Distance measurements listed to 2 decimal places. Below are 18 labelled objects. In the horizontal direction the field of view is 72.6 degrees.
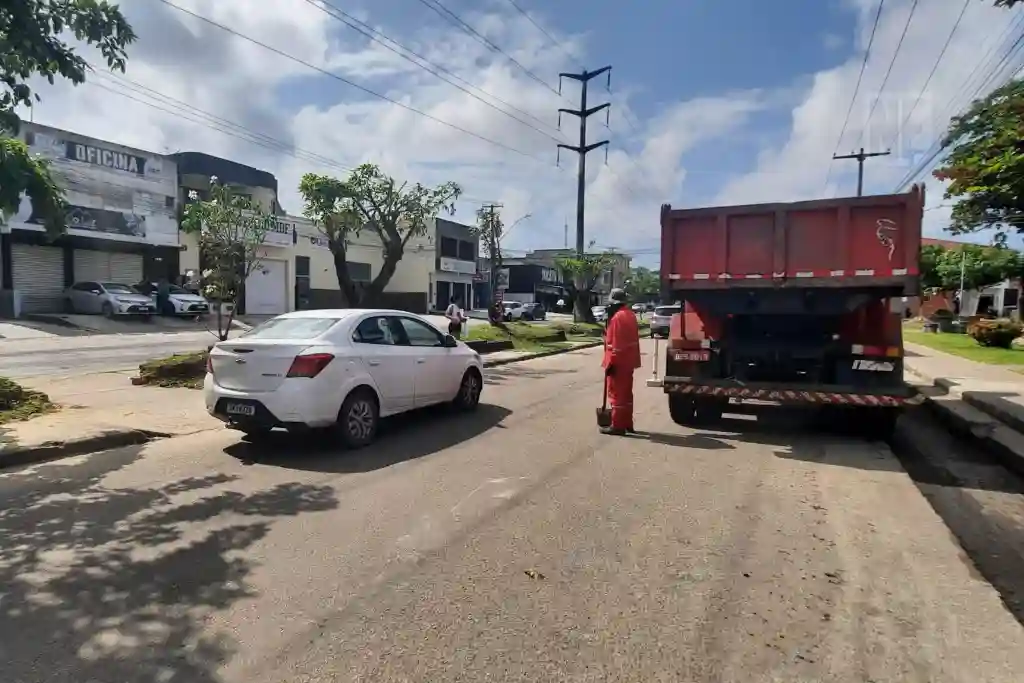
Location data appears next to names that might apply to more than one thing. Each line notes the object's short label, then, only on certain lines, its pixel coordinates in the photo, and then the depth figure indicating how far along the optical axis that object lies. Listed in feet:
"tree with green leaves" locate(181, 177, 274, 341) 41.39
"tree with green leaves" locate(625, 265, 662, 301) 336.49
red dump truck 24.47
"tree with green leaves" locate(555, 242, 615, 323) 110.83
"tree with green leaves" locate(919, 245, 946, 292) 150.92
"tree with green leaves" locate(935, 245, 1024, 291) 135.14
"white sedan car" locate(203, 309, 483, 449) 22.39
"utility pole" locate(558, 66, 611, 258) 114.73
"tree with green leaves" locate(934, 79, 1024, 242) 43.55
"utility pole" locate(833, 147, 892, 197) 138.93
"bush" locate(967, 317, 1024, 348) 76.43
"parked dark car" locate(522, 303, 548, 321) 162.80
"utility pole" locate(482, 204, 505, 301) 95.66
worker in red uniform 26.84
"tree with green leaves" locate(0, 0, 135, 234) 18.75
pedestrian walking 60.70
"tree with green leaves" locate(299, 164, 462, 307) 50.98
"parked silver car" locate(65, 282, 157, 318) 86.43
